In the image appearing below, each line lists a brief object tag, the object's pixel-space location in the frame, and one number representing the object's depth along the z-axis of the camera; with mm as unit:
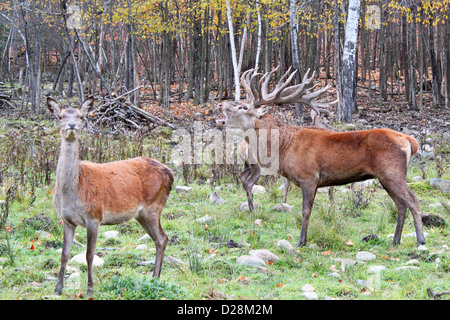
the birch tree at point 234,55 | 16636
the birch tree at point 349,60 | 14406
